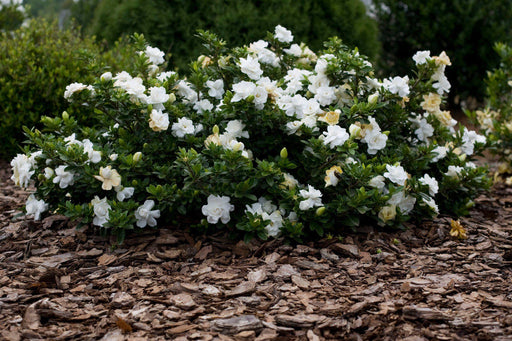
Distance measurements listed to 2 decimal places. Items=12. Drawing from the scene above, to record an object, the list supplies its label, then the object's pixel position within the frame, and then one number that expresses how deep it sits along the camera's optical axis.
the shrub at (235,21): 6.70
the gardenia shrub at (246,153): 3.14
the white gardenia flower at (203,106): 3.56
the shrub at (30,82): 5.14
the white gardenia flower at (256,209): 3.19
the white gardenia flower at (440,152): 3.75
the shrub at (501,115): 5.28
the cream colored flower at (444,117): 3.90
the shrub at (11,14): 8.30
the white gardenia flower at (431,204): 3.50
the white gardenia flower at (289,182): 3.30
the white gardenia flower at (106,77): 3.21
